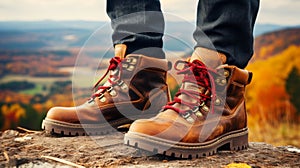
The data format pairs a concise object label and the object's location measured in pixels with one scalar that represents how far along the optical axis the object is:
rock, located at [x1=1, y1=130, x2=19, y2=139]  1.78
